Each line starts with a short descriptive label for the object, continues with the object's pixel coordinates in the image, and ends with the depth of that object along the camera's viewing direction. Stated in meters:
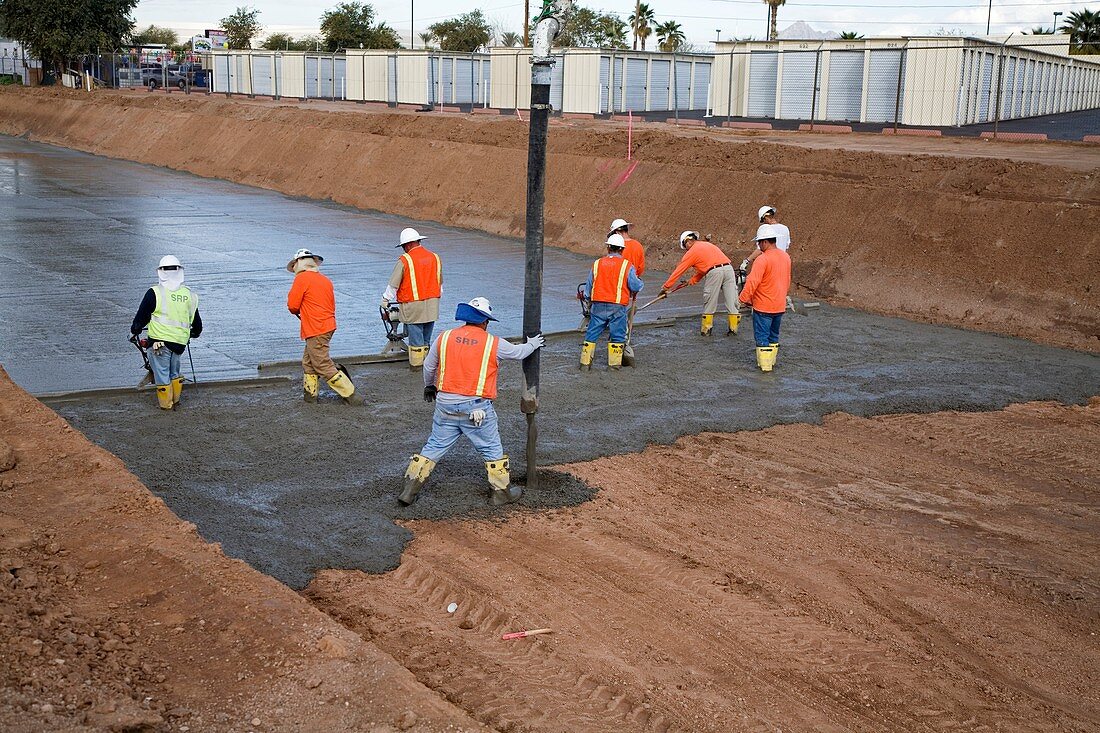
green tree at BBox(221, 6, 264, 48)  91.62
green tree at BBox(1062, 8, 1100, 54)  75.19
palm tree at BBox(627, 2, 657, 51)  82.06
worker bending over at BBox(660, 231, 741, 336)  15.90
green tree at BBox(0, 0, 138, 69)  62.69
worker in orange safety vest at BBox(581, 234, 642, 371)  13.53
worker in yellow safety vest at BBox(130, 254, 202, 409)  11.16
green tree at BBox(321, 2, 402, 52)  77.31
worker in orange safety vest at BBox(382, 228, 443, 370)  13.03
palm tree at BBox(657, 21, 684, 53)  80.56
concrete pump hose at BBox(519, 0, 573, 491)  8.60
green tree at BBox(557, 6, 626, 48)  81.19
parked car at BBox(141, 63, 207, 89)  70.88
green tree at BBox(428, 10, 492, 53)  83.00
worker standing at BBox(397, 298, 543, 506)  8.63
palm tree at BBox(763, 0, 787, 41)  71.00
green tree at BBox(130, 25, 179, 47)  127.58
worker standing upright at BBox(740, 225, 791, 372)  13.68
